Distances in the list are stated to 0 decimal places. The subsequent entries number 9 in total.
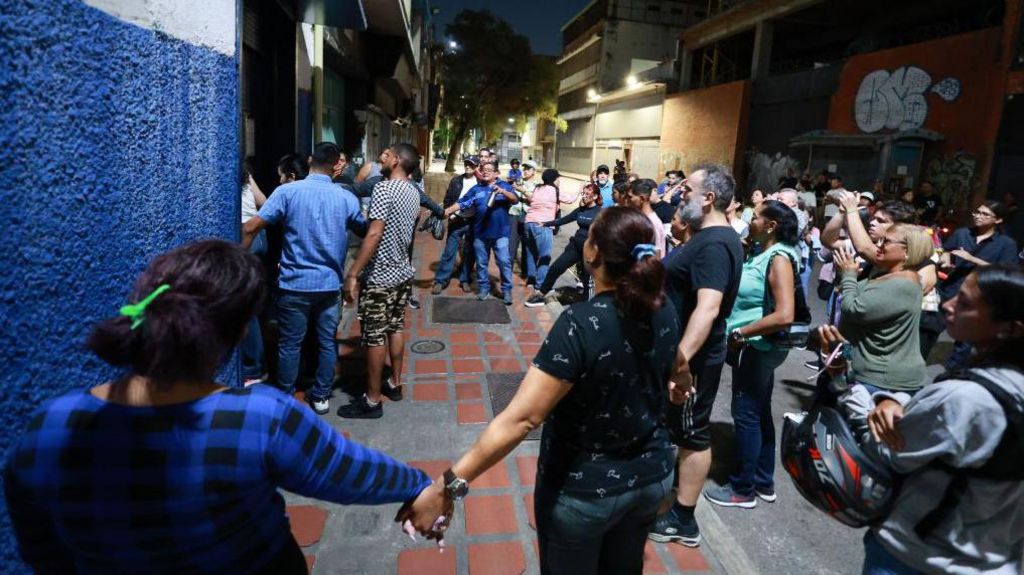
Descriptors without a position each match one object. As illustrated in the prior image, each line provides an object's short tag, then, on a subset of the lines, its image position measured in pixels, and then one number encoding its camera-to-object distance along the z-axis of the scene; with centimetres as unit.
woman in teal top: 351
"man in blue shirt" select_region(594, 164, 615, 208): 907
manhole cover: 614
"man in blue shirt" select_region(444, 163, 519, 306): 805
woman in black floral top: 198
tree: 3016
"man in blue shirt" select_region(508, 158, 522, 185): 1390
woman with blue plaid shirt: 126
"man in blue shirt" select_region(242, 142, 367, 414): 424
